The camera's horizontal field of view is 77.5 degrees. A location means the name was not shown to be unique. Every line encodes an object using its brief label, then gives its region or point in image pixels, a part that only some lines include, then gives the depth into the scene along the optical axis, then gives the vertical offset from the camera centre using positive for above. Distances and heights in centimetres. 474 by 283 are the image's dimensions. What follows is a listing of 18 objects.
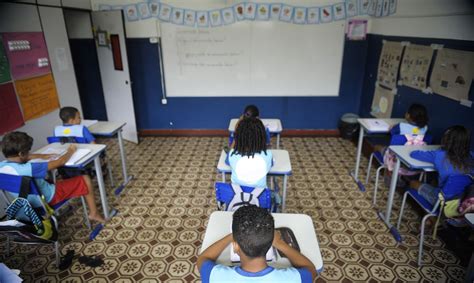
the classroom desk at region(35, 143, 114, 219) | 269 -97
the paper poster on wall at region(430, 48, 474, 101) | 275 -29
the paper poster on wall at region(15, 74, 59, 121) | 333 -55
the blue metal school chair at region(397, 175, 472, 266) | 213 -102
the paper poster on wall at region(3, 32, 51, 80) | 317 -6
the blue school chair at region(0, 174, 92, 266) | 192 -111
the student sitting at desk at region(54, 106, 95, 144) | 306 -80
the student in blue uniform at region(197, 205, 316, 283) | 119 -83
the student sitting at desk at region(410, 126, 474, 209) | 223 -85
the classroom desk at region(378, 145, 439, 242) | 246 -96
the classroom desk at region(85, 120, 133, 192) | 334 -91
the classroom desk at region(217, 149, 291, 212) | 250 -100
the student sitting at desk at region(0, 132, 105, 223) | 219 -90
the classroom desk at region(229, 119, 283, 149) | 365 -97
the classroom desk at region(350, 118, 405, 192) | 341 -96
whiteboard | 490 -23
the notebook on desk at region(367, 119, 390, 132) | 335 -90
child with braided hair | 212 -78
